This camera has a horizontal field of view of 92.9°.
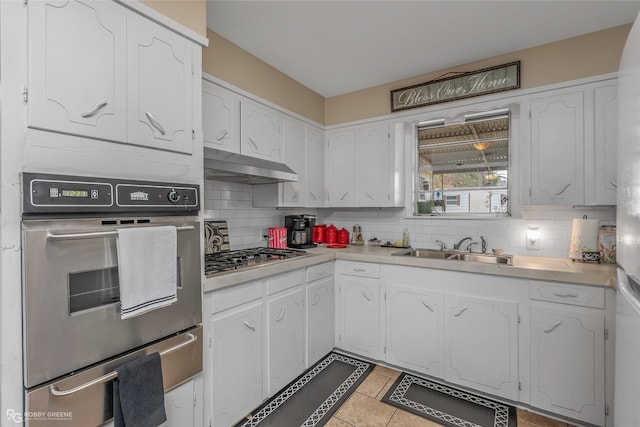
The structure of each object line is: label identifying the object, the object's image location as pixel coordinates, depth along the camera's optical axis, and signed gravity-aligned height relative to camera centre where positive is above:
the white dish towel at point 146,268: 1.22 -0.23
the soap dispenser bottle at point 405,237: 3.05 -0.26
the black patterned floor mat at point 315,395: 1.94 -1.32
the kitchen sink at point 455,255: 2.44 -0.39
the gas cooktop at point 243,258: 1.87 -0.34
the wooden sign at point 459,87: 2.46 +1.09
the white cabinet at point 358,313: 2.58 -0.88
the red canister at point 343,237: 3.33 -0.27
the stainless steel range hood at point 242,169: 1.83 +0.29
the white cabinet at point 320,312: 2.47 -0.85
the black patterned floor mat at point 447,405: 1.93 -1.33
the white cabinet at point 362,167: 3.00 +0.47
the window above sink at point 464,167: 2.71 +0.42
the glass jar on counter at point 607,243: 2.16 -0.24
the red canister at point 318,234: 3.32 -0.24
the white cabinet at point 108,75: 1.09 +0.58
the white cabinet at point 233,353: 1.69 -0.84
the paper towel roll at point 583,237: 2.22 -0.19
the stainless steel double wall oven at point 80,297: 1.04 -0.31
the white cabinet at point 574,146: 2.09 +0.47
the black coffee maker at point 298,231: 2.98 -0.19
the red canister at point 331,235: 3.31 -0.25
